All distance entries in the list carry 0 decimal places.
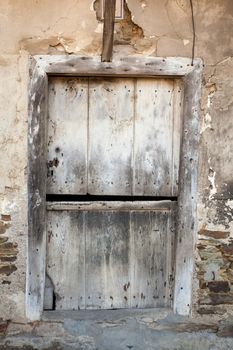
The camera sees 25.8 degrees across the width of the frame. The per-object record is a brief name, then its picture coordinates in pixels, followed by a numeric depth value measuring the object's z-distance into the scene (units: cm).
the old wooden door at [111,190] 376
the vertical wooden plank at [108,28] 351
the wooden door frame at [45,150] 359
